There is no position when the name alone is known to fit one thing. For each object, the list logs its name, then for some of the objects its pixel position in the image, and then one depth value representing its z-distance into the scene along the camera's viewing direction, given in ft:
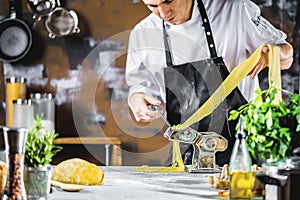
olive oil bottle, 7.54
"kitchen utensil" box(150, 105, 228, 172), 10.96
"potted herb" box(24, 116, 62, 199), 7.48
